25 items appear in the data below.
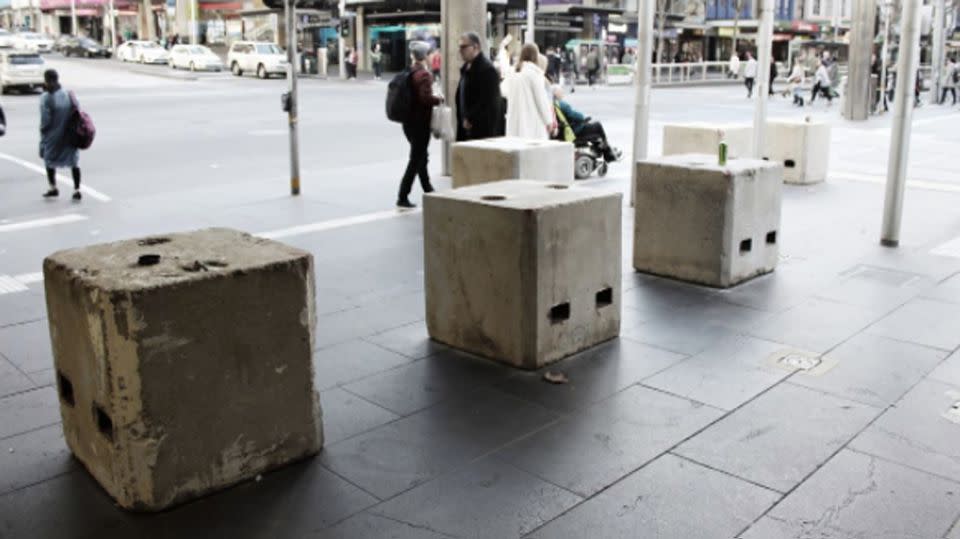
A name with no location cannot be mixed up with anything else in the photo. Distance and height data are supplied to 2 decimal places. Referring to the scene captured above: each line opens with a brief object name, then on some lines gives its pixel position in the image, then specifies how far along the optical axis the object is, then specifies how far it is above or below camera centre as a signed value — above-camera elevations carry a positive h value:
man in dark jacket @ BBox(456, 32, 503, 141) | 10.09 -0.29
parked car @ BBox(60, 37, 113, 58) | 63.78 +1.22
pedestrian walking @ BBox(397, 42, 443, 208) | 10.63 -0.49
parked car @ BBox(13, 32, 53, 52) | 54.59 +1.44
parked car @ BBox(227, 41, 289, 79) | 44.31 +0.40
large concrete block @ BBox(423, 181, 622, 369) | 5.67 -1.23
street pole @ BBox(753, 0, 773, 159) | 11.95 +0.00
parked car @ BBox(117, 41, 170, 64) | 56.28 +0.83
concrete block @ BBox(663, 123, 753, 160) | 12.61 -0.90
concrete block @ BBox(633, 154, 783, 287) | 7.54 -1.19
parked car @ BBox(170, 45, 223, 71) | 49.28 +0.47
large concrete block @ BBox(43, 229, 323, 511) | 3.88 -1.26
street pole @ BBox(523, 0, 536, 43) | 28.20 +1.49
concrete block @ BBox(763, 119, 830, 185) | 13.20 -1.09
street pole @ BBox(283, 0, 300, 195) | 11.64 -0.02
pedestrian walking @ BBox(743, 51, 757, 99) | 35.28 -0.09
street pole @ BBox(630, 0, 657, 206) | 10.92 -0.13
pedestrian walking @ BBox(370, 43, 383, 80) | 47.12 +0.21
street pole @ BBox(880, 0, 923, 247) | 9.09 -0.34
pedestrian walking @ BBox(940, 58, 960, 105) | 31.17 -0.23
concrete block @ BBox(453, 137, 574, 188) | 9.51 -0.92
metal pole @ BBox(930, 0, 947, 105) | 31.25 +0.46
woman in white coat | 11.27 -0.38
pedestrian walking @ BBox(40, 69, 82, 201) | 11.82 -0.80
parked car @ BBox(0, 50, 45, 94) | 31.73 -0.14
